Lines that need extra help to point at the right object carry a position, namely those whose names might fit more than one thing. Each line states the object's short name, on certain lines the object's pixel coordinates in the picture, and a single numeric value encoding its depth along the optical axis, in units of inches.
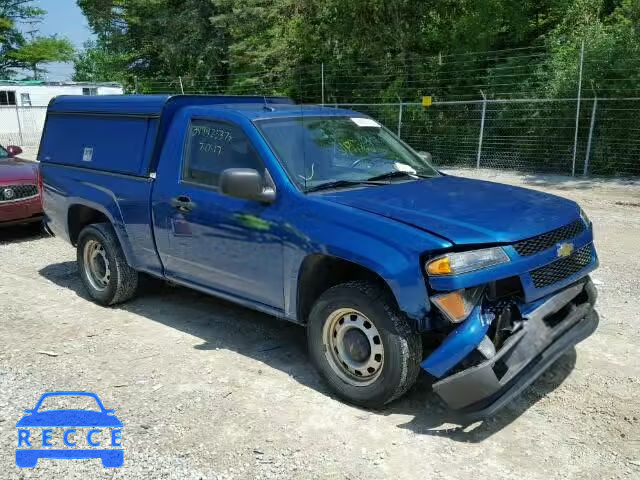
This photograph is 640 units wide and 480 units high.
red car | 354.3
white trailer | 1306.6
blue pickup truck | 140.1
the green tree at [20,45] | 2167.8
